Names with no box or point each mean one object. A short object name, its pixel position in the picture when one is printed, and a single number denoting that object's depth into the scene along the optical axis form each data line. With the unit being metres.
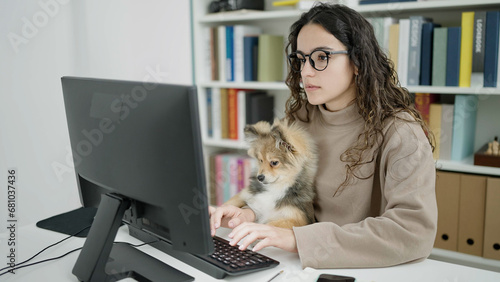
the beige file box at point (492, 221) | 1.96
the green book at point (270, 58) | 2.54
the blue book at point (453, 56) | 1.96
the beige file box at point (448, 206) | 2.07
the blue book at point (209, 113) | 2.78
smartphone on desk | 0.99
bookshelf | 2.01
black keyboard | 1.04
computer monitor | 0.84
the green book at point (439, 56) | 2.00
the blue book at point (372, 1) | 2.11
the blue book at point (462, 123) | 2.05
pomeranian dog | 1.35
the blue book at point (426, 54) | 2.04
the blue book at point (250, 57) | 2.57
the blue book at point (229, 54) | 2.63
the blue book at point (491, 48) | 1.86
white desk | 1.05
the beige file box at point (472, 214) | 2.01
